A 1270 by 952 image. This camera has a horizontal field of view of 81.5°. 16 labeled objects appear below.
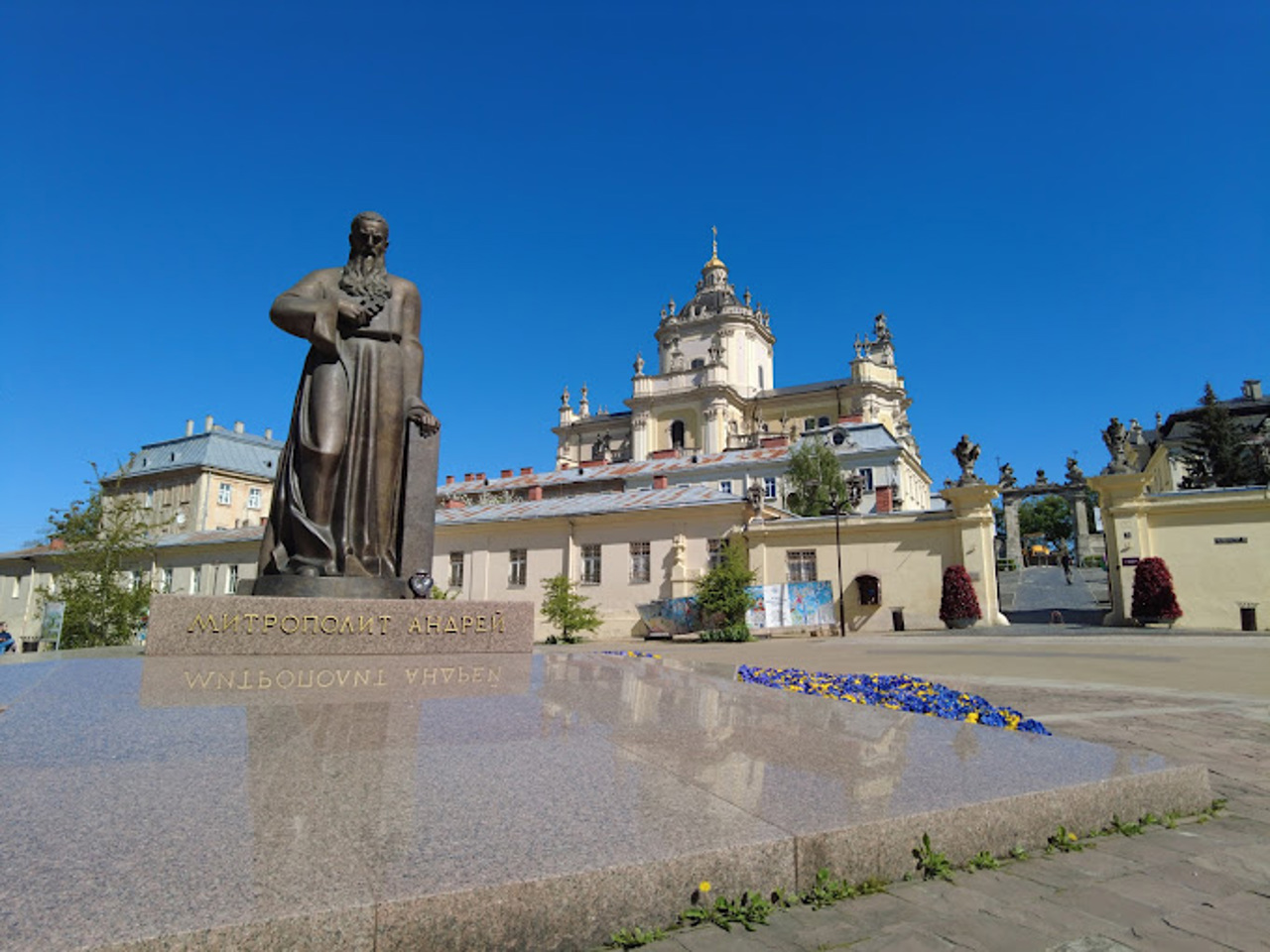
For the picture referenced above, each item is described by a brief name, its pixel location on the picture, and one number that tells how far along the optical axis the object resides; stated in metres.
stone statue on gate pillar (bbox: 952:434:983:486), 25.33
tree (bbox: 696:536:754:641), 26.00
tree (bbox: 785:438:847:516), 41.34
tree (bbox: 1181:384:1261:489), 40.34
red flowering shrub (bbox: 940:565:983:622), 24.19
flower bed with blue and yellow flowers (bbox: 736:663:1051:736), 5.46
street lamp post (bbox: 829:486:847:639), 26.86
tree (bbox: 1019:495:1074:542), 86.62
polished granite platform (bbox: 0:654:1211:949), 1.92
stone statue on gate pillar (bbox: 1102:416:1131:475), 23.36
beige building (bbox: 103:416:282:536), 56.94
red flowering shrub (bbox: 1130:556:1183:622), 21.83
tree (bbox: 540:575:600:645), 26.45
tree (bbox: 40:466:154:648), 15.35
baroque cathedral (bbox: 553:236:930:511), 62.44
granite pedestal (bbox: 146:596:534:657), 5.39
